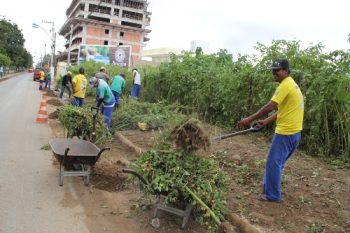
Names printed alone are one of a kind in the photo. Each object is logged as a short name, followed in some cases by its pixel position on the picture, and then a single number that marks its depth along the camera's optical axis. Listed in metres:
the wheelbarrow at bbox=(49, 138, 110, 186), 6.55
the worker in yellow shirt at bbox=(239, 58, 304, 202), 5.52
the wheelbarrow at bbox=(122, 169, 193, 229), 5.12
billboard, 40.00
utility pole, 56.51
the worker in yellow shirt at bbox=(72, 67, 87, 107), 13.89
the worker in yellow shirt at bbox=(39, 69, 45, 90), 36.06
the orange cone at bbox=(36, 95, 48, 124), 14.30
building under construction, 91.81
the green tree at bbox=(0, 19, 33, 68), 90.13
